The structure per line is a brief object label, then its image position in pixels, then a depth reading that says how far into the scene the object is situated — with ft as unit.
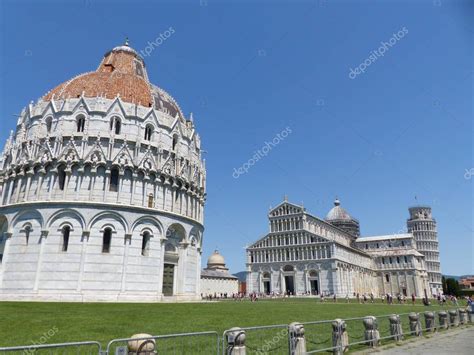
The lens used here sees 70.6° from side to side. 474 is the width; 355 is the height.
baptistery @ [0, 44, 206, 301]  97.50
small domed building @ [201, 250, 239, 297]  241.35
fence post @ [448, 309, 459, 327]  58.95
